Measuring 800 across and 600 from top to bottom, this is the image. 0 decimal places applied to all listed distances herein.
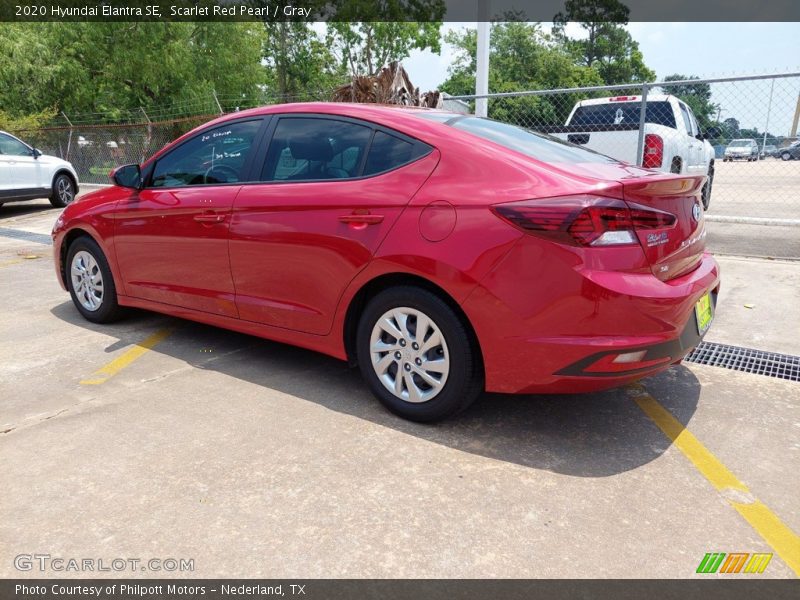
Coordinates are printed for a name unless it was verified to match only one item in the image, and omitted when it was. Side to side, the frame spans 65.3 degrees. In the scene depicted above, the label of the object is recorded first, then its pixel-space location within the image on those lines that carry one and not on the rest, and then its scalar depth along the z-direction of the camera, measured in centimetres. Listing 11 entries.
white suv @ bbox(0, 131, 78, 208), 1174
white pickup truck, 829
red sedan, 272
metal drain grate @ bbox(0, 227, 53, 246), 946
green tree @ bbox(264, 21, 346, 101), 3853
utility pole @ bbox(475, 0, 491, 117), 969
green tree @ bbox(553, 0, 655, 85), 6191
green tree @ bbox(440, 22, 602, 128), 5503
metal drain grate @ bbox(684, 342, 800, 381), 393
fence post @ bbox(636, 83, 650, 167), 740
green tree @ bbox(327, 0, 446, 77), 3544
